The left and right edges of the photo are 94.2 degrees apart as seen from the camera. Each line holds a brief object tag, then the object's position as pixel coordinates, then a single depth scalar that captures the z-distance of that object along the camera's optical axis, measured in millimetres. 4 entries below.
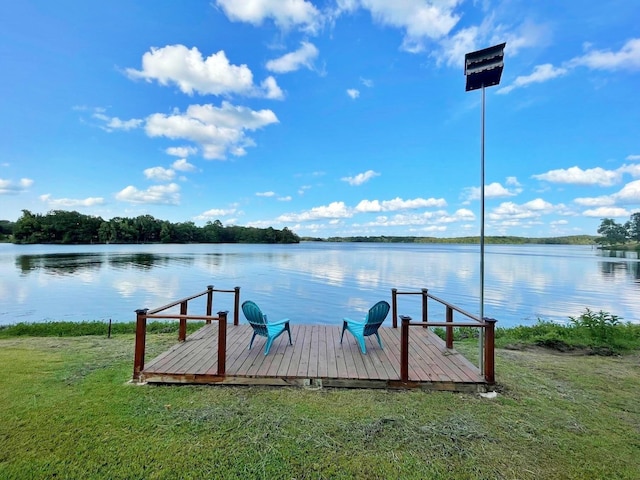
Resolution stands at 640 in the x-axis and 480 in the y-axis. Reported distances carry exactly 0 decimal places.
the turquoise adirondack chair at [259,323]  4277
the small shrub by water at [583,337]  5543
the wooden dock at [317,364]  3510
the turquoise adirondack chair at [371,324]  4457
